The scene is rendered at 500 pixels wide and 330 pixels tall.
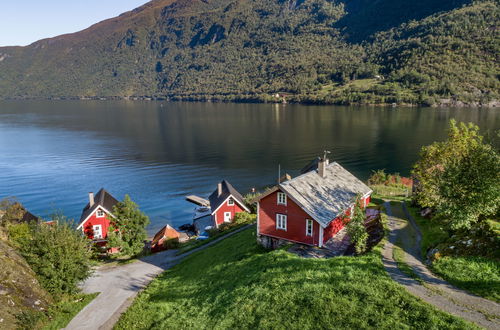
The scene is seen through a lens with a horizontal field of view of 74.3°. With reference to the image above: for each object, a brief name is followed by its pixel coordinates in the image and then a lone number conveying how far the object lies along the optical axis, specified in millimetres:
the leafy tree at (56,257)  28469
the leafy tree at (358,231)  27417
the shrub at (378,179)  71900
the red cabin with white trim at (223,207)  53003
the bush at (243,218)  50312
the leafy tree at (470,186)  24359
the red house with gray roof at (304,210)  30562
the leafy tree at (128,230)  40594
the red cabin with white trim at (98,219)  46938
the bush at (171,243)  46031
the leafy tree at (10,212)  41625
